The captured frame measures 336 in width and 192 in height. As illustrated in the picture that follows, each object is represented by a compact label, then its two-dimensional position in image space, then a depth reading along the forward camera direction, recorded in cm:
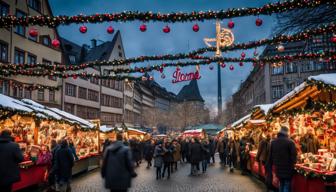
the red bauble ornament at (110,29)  1248
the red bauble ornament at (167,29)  1230
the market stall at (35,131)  1361
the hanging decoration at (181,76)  1966
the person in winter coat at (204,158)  2025
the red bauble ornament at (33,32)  1327
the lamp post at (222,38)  1445
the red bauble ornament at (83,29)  1246
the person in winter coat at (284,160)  916
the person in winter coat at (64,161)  1182
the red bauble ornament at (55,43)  1411
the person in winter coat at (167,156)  1828
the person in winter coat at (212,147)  2869
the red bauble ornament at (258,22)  1173
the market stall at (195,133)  4513
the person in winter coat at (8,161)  836
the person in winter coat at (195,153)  1938
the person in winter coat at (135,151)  2569
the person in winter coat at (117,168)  784
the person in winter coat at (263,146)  1272
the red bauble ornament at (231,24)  1241
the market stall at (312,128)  918
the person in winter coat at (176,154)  2299
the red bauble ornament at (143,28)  1235
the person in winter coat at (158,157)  1784
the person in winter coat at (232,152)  2175
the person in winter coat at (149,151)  2595
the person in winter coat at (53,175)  1209
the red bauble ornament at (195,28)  1255
